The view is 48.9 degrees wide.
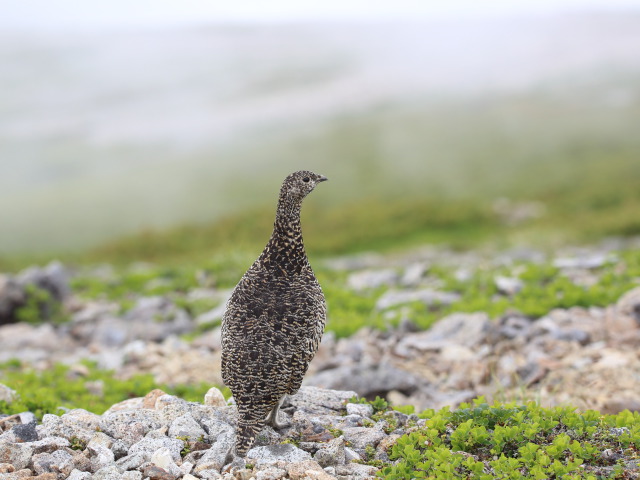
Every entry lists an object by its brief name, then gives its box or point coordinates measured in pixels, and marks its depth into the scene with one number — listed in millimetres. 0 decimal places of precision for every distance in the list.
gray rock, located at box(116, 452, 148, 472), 7191
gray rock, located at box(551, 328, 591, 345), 13180
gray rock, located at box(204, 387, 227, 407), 9039
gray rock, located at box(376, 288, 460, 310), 16828
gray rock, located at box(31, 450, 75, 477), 7117
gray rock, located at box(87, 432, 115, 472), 7270
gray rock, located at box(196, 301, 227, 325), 16783
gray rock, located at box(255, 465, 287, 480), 6809
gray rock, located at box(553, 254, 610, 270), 17922
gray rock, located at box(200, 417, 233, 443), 7895
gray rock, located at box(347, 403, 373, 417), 8656
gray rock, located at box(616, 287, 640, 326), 13655
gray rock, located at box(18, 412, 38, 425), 8562
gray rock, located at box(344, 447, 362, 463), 7418
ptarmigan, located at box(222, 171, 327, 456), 7488
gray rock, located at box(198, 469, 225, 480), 6945
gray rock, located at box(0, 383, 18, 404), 9695
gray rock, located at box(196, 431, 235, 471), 7148
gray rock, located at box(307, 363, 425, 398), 11633
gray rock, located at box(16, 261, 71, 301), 18906
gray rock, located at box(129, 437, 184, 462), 7400
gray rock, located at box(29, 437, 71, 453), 7461
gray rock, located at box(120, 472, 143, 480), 6875
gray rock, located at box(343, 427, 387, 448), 7781
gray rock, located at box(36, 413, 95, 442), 7750
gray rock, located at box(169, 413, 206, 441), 7846
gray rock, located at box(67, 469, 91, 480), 6949
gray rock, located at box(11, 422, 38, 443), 7785
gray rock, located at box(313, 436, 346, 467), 7207
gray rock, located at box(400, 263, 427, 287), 19891
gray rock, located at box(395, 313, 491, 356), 13781
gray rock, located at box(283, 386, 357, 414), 8891
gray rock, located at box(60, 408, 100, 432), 8016
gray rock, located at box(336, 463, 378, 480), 7070
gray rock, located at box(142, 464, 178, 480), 6922
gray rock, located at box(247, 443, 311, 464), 7238
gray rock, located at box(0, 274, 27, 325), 18281
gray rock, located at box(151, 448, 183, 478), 7029
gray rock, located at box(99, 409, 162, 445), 7906
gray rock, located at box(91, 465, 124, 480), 6926
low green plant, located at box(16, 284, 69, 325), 18219
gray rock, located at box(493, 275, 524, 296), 16453
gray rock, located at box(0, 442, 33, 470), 7225
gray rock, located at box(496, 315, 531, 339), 13711
